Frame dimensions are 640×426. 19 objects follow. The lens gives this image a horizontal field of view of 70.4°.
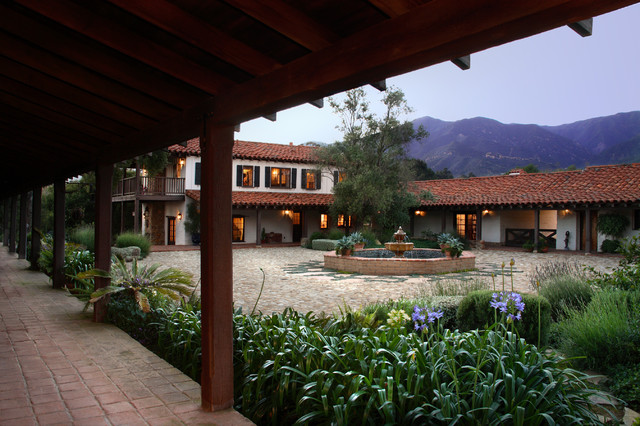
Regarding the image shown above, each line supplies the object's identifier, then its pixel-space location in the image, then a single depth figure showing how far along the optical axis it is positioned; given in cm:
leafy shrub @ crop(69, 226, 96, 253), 1453
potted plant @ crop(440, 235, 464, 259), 1490
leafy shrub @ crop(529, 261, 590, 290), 782
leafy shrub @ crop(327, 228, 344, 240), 2447
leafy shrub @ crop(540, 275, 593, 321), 683
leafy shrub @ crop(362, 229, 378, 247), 2175
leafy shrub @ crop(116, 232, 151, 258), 1845
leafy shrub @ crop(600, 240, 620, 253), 1930
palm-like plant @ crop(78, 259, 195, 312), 634
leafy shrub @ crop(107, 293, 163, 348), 567
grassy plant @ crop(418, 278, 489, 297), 786
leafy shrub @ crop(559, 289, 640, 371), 473
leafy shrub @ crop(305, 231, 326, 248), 2463
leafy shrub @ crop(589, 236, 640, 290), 650
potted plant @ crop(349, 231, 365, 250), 1703
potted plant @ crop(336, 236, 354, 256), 1514
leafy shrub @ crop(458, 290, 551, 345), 532
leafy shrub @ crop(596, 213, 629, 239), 1958
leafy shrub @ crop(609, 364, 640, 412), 409
